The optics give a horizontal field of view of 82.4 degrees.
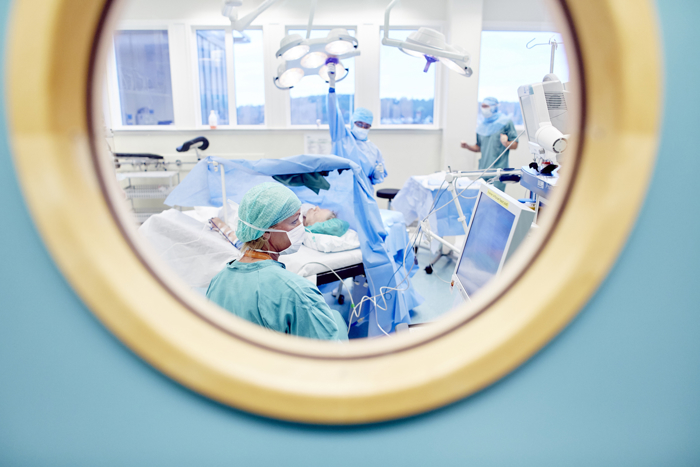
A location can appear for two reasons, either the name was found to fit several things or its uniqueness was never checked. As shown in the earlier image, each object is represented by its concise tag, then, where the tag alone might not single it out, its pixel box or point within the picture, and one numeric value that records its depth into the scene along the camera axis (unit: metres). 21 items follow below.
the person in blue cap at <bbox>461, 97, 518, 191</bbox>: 3.88
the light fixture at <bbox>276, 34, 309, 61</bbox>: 1.96
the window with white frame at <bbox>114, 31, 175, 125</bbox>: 4.54
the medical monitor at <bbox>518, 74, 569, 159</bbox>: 1.75
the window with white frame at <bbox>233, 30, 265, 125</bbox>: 4.48
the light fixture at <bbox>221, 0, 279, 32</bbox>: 1.89
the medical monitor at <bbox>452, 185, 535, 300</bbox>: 0.98
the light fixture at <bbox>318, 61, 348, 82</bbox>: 2.50
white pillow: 2.18
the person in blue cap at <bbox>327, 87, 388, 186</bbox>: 2.67
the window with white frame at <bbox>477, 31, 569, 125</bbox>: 4.55
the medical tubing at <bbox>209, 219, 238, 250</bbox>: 2.12
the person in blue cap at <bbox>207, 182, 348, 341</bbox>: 1.24
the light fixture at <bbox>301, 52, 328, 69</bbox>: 2.22
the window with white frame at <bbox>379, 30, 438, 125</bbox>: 4.62
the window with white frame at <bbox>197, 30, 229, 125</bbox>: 4.53
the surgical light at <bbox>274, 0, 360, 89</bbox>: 1.99
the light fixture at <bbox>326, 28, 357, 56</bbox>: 2.01
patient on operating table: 2.16
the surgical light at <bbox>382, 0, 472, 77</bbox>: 1.84
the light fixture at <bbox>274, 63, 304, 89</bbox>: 2.26
